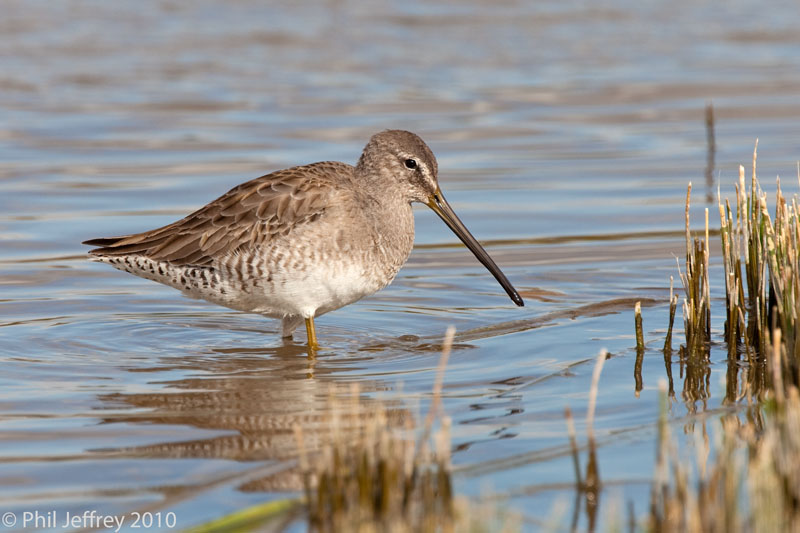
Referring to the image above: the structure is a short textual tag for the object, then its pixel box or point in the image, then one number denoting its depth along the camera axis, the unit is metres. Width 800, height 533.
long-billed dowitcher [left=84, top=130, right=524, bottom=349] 12.09
